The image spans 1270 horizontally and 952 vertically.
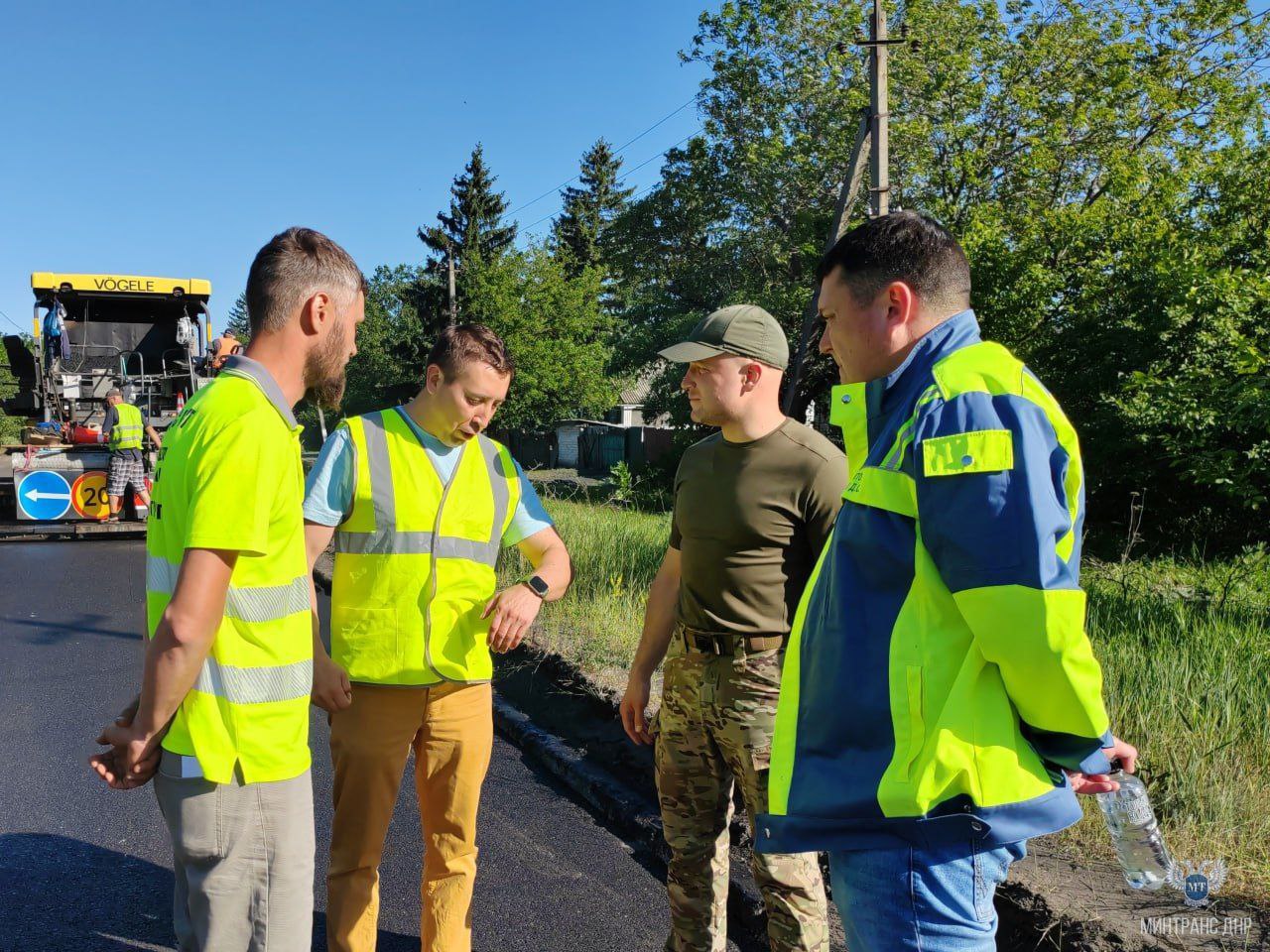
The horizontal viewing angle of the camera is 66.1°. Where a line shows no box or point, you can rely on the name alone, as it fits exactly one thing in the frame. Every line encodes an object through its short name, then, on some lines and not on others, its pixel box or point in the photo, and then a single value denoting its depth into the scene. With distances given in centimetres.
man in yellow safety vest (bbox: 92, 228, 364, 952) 191
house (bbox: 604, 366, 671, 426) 6100
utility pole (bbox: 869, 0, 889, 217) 1259
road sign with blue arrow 1303
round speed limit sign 1336
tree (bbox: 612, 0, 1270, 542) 1313
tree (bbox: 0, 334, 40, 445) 4606
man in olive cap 285
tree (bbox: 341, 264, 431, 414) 4475
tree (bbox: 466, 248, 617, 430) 3250
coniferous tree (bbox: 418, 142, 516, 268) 5006
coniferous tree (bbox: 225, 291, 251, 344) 11669
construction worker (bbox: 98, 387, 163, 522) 1306
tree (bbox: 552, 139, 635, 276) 6219
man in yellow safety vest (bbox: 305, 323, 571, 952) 292
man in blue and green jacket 153
